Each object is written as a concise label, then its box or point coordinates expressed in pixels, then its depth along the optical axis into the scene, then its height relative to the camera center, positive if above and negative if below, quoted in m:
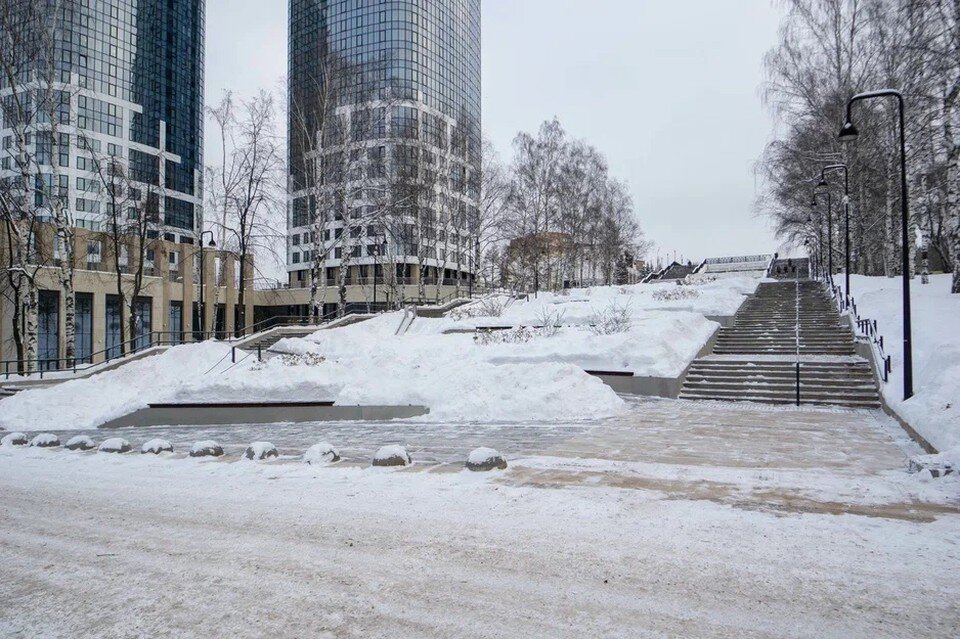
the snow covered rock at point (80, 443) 9.31 -2.07
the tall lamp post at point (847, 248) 20.73 +3.18
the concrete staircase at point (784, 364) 13.48 -1.16
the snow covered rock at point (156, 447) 8.73 -2.01
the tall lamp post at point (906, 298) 10.22 +0.48
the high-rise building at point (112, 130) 21.06 +11.28
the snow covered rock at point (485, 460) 6.96 -1.78
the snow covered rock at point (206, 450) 8.43 -1.98
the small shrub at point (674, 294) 26.22 +1.41
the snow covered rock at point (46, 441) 9.77 -2.13
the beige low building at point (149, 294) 30.48 +2.19
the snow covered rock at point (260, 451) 8.01 -1.91
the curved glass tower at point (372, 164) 29.00 +9.68
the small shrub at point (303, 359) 17.58 -1.22
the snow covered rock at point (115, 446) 8.92 -2.03
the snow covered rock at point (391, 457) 7.32 -1.82
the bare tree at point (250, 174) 27.80 +7.87
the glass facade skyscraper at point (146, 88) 61.75 +29.79
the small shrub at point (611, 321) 18.09 +0.05
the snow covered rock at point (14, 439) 10.24 -2.21
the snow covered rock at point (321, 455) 7.68 -1.88
